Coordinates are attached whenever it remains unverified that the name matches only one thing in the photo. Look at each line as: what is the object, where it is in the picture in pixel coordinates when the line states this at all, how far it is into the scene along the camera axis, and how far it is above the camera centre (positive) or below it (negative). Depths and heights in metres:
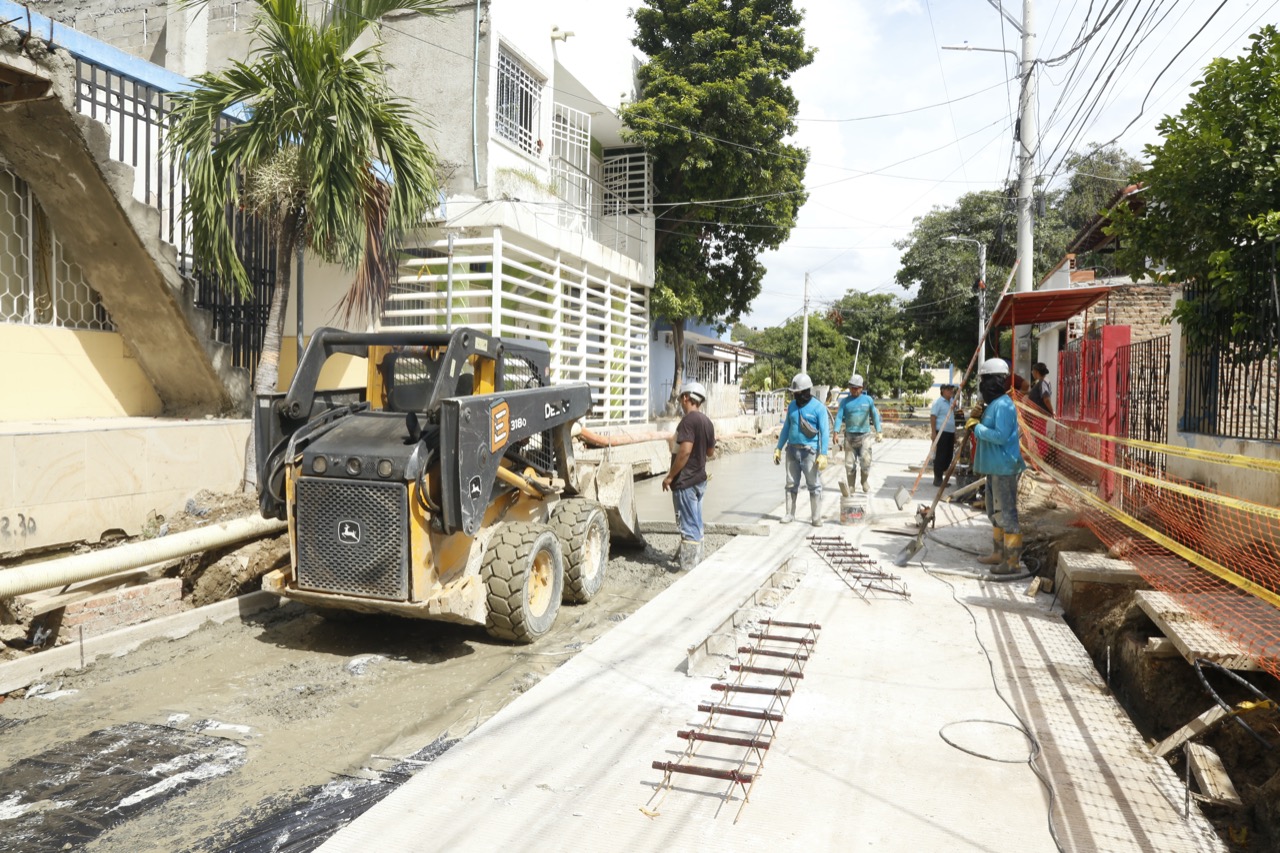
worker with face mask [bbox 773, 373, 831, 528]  10.13 -0.52
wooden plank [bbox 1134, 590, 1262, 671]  4.24 -1.22
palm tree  8.20 +2.33
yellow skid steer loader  5.13 -0.65
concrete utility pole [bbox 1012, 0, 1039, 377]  14.27 +3.65
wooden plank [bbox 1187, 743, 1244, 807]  3.61 -1.64
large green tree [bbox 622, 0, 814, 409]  18.59 +5.90
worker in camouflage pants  12.22 -0.42
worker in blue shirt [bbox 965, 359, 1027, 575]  7.66 -0.60
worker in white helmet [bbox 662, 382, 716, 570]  8.09 -0.81
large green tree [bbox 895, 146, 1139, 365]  33.94 +6.05
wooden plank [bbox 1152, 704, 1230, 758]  4.14 -1.58
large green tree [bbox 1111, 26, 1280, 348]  5.58 +1.49
